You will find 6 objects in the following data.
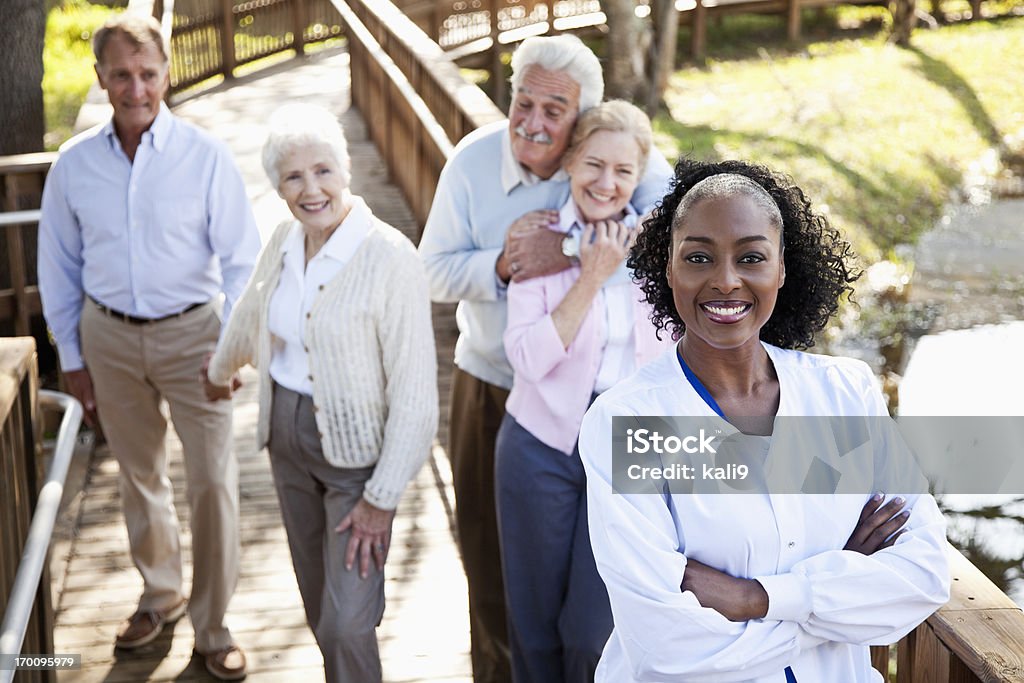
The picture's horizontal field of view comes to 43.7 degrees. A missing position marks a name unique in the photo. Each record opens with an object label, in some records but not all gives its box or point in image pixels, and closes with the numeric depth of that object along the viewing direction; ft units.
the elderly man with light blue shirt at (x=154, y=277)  12.07
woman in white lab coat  6.17
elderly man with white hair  9.71
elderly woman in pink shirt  9.17
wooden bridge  7.22
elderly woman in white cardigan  9.59
